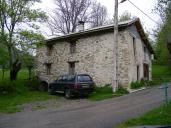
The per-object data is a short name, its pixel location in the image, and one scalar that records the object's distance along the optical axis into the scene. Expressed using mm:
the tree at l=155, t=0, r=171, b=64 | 21180
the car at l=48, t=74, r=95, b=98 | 10675
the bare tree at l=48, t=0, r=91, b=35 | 26324
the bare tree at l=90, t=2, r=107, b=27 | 27461
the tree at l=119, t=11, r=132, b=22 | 28124
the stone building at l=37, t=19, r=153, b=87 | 12127
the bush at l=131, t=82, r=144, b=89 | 12262
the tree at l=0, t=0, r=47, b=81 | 12664
